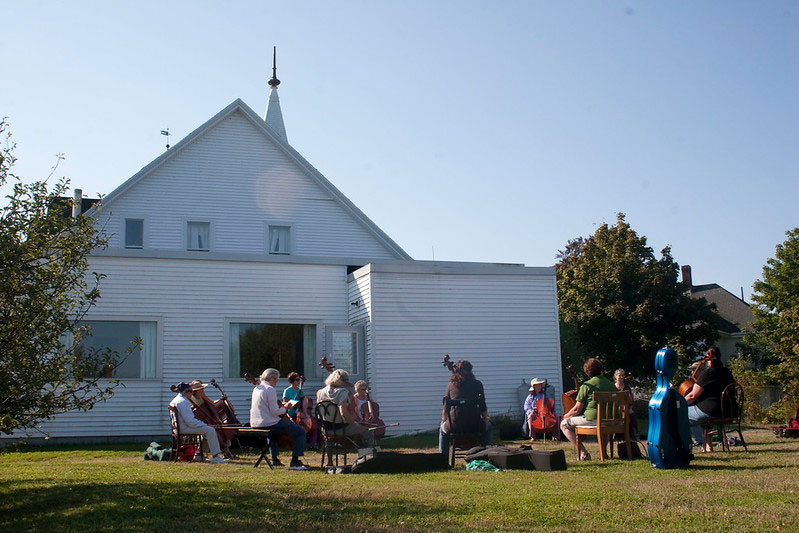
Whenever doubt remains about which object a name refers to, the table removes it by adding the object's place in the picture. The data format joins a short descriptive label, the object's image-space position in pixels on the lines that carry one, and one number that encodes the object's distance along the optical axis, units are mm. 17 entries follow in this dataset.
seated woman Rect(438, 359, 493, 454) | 10570
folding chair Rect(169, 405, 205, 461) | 11445
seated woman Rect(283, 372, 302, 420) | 13164
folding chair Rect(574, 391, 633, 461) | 9961
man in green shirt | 10305
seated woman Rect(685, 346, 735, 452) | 10664
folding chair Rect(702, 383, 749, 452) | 10634
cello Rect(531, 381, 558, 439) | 13578
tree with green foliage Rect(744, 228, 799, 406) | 35938
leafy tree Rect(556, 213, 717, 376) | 25797
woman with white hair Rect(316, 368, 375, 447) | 10680
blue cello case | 8734
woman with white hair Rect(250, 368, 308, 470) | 10250
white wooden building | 15945
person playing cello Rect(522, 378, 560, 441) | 13858
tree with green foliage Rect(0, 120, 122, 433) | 7402
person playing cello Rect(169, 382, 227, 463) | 11312
